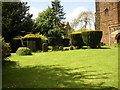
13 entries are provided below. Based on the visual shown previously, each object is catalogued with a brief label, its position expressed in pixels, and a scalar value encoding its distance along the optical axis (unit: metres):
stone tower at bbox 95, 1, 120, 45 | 30.28
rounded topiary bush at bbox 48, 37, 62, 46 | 29.17
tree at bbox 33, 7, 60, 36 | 41.66
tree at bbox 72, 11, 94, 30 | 40.12
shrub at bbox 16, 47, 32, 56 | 16.20
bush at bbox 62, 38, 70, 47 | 33.81
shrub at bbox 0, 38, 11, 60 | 9.13
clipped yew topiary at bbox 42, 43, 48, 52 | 19.96
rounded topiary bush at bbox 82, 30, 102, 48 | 20.39
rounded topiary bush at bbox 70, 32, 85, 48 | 22.28
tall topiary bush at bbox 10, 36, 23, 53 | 24.32
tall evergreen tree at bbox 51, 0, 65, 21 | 50.03
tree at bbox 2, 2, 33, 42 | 28.72
